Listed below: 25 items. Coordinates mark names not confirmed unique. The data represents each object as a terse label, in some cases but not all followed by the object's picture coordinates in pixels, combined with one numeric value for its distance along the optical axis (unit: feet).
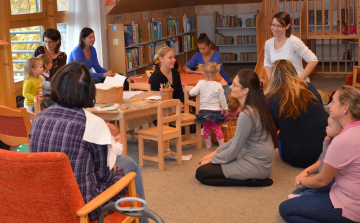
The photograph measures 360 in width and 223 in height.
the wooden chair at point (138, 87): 16.34
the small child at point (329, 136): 8.64
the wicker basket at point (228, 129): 15.67
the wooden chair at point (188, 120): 14.96
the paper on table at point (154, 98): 14.47
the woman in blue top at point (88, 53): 19.88
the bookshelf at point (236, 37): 37.68
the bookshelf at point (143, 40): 23.76
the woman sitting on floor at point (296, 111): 12.14
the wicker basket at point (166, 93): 13.96
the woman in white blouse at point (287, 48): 14.75
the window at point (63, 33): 21.56
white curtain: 21.44
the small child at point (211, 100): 14.90
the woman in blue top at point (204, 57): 20.11
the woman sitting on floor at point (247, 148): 10.71
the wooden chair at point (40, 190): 5.55
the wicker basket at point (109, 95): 13.70
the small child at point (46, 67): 16.21
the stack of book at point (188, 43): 33.73
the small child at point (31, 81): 15.35
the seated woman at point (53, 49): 17.95
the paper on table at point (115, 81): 13.81
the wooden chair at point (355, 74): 20.48
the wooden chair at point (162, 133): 13.02
